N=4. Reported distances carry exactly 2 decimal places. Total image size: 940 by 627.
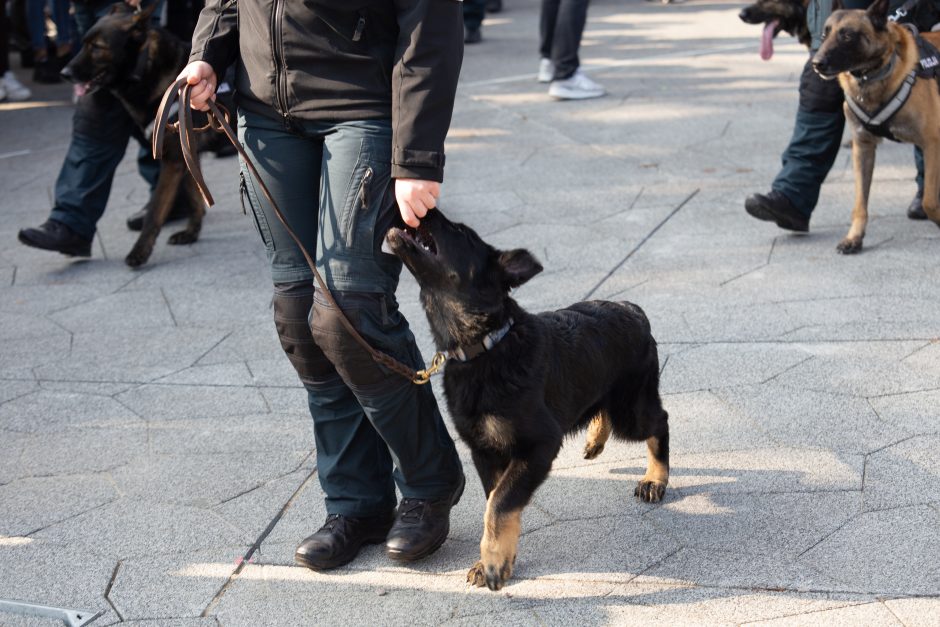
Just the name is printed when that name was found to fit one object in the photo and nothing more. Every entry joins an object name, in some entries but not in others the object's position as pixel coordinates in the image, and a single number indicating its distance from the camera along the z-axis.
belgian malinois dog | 9.98
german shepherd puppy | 5.66
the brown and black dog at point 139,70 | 11.23
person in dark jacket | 5.18
